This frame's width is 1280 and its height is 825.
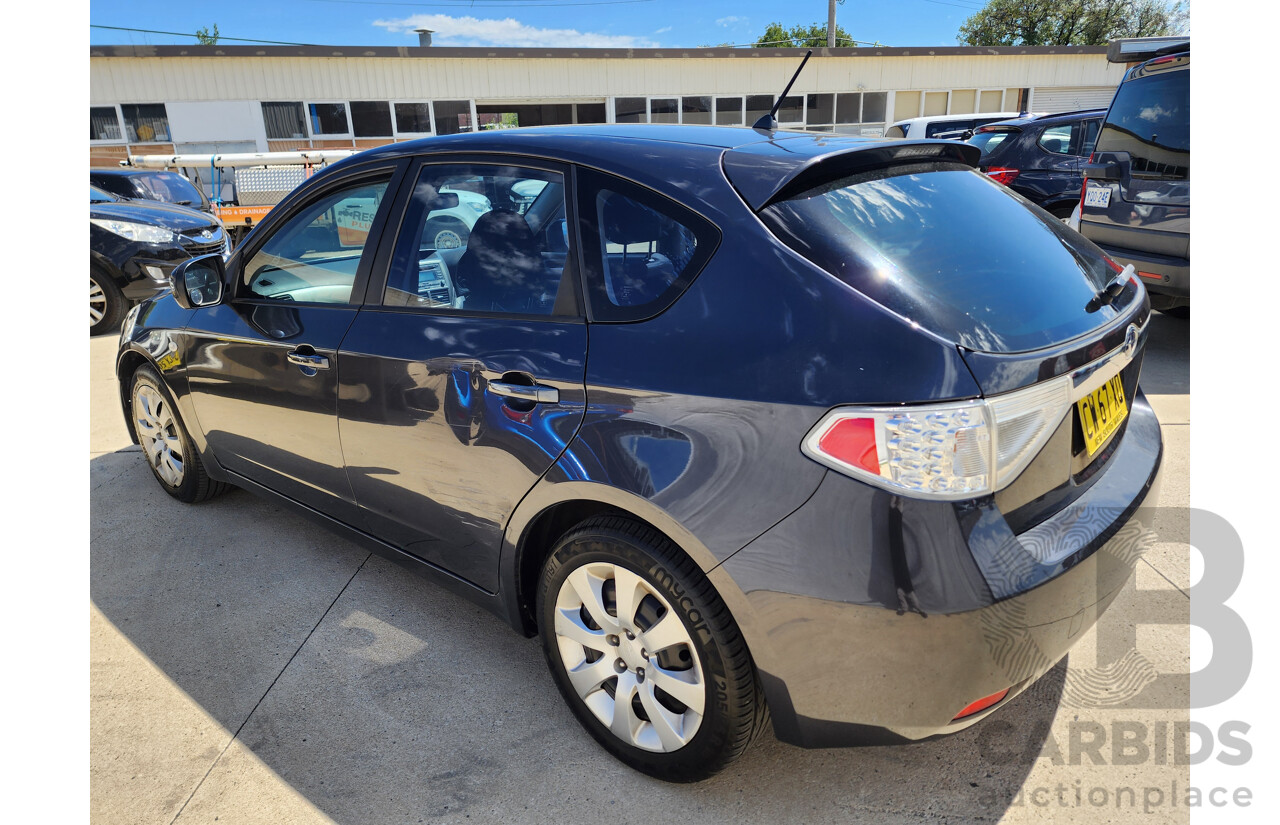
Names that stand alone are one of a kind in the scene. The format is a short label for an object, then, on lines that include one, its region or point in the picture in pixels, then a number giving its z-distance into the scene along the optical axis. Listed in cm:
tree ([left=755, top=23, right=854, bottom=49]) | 6538
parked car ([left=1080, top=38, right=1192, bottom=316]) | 510
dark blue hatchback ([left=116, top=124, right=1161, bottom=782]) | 159
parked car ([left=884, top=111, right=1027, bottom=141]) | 1523
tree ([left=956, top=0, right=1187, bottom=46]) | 4706
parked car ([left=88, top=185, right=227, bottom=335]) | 806
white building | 2305
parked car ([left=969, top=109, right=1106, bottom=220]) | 902
